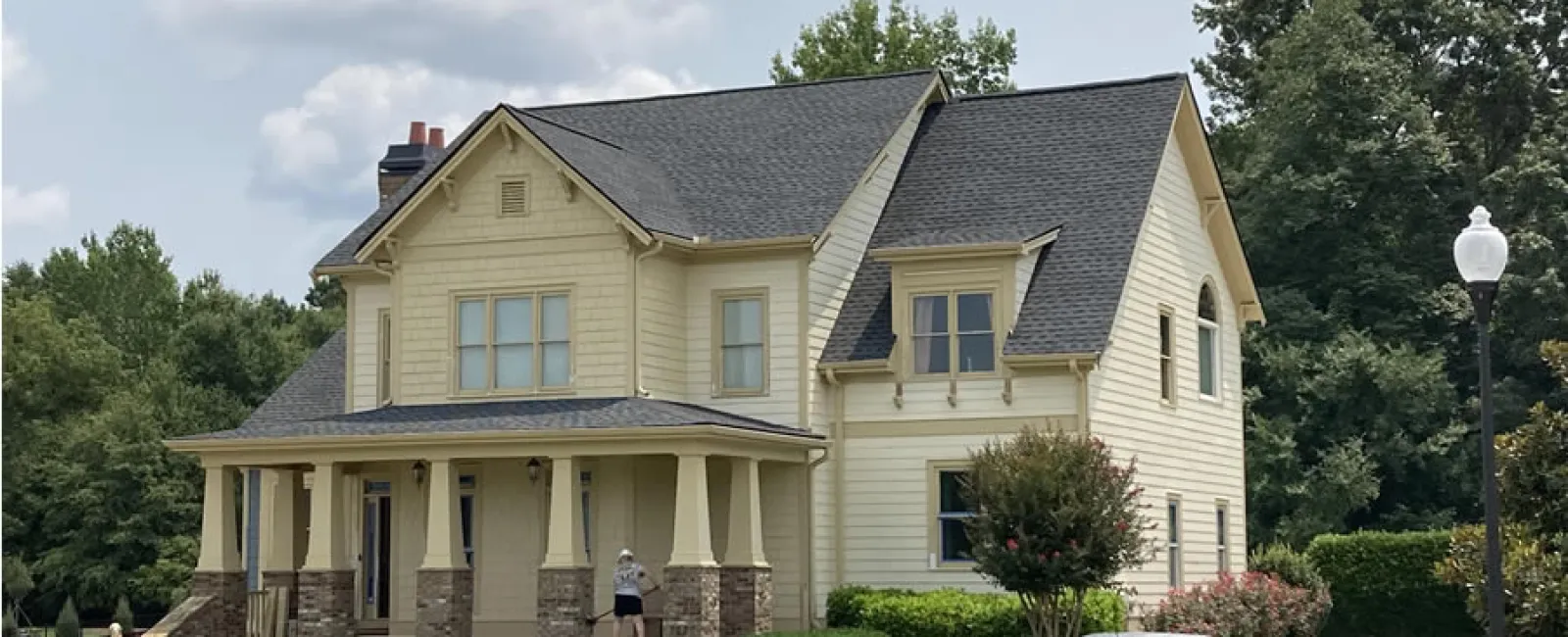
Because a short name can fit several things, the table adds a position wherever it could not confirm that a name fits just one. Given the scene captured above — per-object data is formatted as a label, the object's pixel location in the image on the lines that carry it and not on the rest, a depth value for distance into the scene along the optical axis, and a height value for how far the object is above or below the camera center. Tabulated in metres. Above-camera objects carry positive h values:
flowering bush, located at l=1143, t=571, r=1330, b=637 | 30.70 -1.26
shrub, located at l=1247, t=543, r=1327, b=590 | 35.53 -0.68
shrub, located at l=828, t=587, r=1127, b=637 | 28.53 -1.19
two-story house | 29.08 +2.23
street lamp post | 15.88 +1.70
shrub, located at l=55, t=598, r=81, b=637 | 46.00 -2.11
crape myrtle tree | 26.27 +0.12
